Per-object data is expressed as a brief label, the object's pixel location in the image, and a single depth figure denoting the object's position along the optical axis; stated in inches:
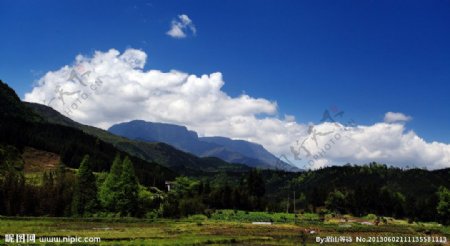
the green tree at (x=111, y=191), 3688.5
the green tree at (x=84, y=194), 3644.2
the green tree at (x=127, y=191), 3706.4
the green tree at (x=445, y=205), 5206.7
